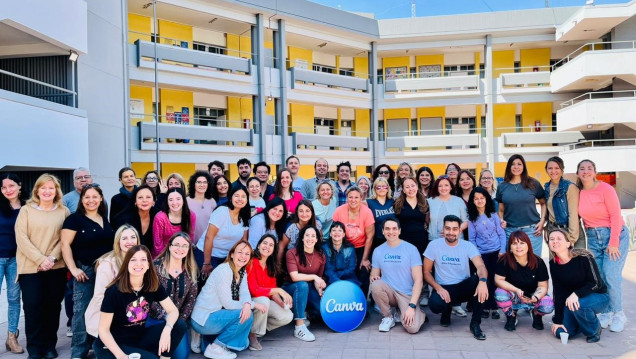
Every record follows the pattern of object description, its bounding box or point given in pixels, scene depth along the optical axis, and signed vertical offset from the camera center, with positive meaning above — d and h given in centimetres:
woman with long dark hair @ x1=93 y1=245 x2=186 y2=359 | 436 -125
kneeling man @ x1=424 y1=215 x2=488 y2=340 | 617 -124
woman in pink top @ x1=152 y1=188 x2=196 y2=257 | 569 -48
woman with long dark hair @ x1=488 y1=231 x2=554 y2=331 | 593 -137
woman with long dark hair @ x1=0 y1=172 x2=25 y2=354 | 525 -69
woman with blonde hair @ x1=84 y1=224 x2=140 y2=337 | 468 -85
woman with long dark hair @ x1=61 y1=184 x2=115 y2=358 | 508 -74
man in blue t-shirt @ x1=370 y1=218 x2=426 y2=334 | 619 -132
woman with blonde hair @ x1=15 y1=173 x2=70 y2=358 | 504 -84
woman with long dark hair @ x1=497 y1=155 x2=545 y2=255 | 677 -40
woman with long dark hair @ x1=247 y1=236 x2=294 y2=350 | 572 -137
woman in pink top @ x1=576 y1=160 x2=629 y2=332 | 597 -77
